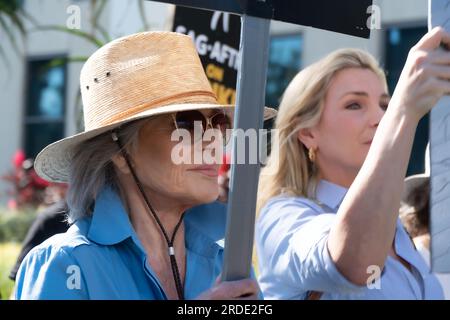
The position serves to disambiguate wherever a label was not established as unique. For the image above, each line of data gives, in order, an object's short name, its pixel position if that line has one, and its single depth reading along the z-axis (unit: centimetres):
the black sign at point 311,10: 353
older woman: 374
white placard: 356
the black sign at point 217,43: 472
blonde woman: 357
